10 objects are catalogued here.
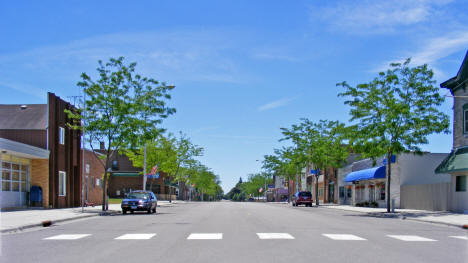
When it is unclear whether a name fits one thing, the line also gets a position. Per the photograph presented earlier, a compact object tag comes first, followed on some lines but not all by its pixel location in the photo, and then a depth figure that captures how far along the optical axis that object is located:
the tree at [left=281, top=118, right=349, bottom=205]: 59.81
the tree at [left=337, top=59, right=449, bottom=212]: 33.03
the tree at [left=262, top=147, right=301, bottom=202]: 76.53
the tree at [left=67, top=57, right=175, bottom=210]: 33.50
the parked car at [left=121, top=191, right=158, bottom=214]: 32.56
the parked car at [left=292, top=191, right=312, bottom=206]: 58.03
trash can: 35.59
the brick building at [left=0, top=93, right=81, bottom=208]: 33.69
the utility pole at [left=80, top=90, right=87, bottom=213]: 33.75
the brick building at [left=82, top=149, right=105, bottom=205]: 45.72
